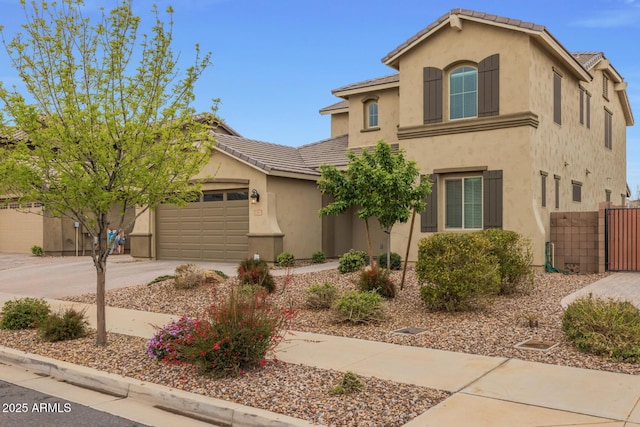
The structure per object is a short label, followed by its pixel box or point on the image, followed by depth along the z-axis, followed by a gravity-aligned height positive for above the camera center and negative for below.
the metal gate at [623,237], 16.12 -0.43
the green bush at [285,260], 18.83 -1.25
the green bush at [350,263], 16.31 -1.17
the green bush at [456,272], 10.05 -0.90
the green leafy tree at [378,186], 12.45 +0.82
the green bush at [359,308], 9.81 -1.50
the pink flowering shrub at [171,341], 7.27 -1.56
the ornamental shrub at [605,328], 7.28 -1.45
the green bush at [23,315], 9.89 -1.62
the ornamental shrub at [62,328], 8.89 -1.67
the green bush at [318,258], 20.47 -1.29
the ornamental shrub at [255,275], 12.93 -1.20
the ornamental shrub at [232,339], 6.68 -1.40
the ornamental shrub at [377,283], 11.99 -1.29
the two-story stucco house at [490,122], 16.34 +3.10
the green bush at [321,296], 11.22 -1.46
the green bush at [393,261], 17.39 -1.21
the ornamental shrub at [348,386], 5.95 -1.74
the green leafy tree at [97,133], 7.77 +1.26
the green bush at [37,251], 26.52 -1.31
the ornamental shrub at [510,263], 12.16 -0.88
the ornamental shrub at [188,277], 13.61 -1.33
